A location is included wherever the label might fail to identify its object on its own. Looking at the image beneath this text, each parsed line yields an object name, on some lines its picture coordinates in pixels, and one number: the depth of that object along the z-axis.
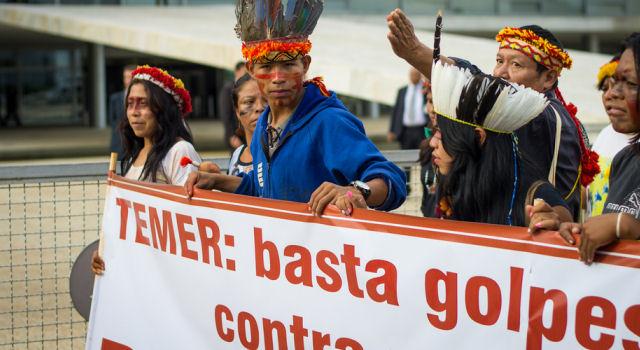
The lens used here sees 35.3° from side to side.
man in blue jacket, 3.54
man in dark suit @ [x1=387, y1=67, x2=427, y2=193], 14.02
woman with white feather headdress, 3.19
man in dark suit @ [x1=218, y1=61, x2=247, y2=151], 9.54
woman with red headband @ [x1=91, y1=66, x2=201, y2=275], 5.00
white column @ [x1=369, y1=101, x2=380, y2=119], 42.50
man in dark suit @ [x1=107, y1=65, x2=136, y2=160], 10.97
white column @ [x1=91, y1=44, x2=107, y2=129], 35.16
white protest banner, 2.69
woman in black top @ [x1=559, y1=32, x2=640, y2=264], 3.31
